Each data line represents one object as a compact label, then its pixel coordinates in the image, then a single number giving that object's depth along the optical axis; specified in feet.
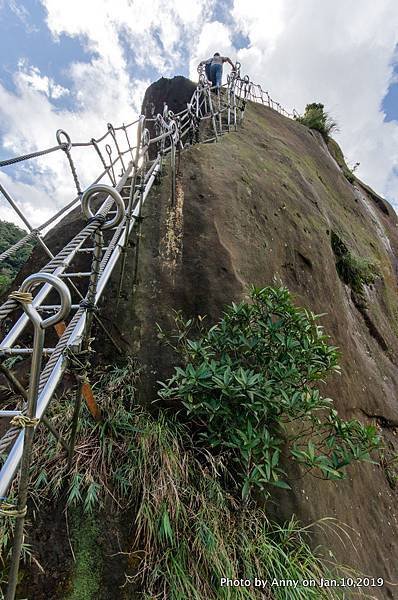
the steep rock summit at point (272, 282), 7.82
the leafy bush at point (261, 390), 6.10
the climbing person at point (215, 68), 21.38
